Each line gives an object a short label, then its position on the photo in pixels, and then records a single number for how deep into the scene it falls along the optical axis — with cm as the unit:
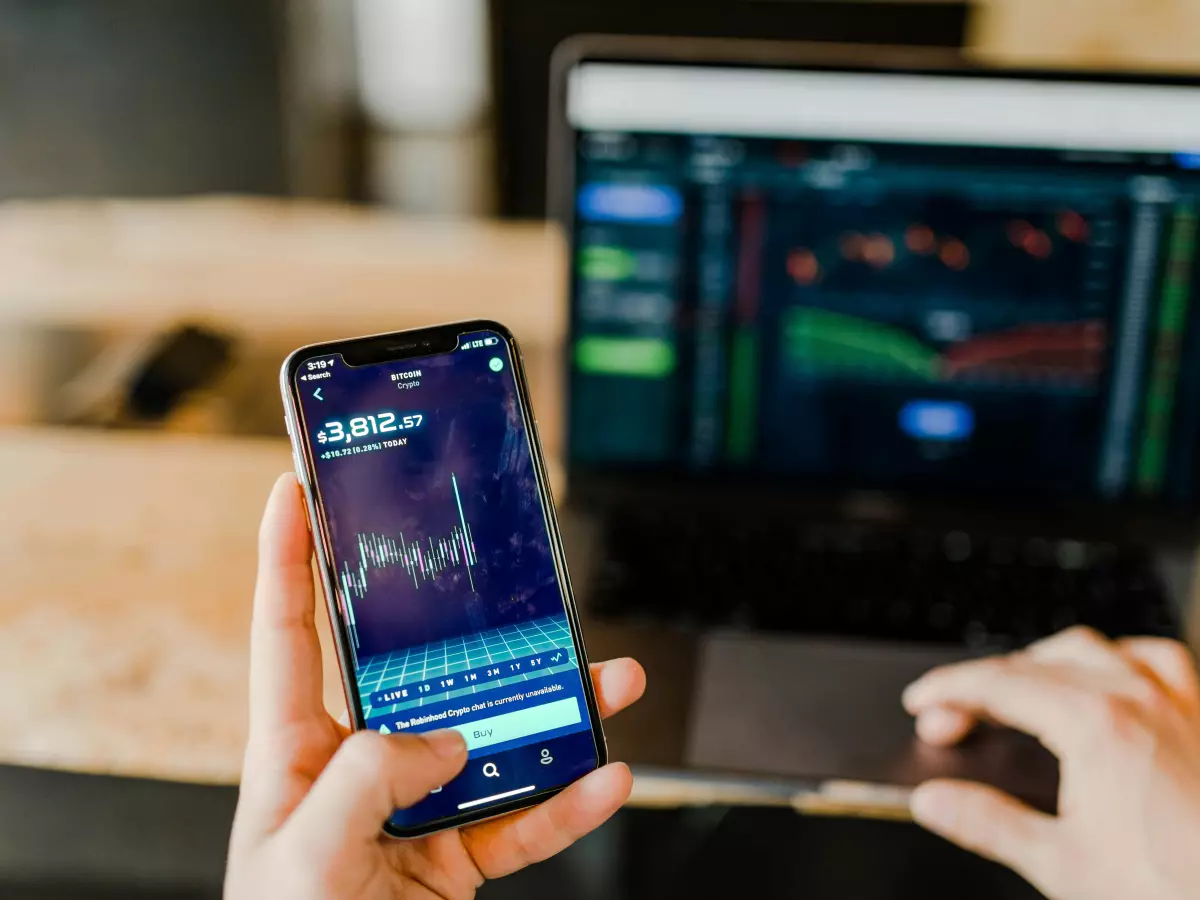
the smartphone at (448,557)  48
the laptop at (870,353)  72
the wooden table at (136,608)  58
